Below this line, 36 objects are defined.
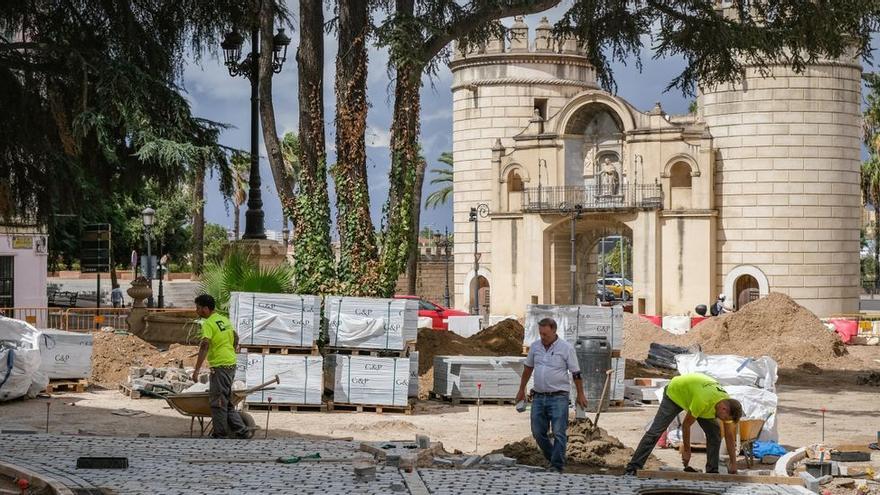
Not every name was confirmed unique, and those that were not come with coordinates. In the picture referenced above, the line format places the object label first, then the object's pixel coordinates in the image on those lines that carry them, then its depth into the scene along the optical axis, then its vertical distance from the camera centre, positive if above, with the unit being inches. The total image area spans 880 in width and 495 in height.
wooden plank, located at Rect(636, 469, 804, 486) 474.3 -69.9
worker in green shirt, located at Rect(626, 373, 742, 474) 496.4 -48.2
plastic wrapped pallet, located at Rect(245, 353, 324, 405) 760.3 -51.6
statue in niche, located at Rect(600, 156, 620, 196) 1915.6 +168.4
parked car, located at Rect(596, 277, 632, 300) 2970.0 +10.9
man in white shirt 502.9 -38.3
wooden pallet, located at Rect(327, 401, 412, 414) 772.6 -71.9
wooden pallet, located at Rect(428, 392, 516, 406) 826.8 -72.2
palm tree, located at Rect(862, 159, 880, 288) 2228.1 +195.5
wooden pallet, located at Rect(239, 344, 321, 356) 763.4 -36.1
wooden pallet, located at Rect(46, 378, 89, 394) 846.5 -64.4
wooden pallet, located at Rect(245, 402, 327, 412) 763.4 -70.6
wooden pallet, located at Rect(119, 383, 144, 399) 821.9 -67.0
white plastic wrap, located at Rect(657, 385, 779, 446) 609.0 -55.9
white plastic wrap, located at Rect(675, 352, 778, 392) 642.8 -40.1
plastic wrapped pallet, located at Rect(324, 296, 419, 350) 776.3 -19.8
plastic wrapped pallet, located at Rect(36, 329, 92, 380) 838.5 -43.0
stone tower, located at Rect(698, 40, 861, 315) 1771.7 +149.7
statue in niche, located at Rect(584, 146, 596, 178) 1948.8 +197.2
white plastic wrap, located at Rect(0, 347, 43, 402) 768.9 -50.1
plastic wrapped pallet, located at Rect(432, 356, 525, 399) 823.7 -56.1
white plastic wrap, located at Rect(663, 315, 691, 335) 1651.1 -44.7
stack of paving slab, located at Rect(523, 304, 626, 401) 886.4 -21.5
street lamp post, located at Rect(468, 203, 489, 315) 1872.5 +96.5
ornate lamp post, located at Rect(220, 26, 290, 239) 925.8 +147.4
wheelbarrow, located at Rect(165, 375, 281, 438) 593.0 -52.8
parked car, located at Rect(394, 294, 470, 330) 1443.0 -27.6
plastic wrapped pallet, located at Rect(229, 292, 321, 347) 762.8 -17.6
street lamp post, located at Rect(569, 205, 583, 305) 1776.6 +90.2
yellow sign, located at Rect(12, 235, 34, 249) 1480.1 +55.2
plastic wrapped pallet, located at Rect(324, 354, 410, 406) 769.6 -55.0
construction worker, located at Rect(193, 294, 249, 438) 575.5 -30.3
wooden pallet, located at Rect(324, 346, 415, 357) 780.6 -38.2
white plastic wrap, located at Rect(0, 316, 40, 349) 786.8 -27.3
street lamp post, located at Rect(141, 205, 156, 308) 1352.1 +73.8
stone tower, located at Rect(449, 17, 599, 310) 2092.8 +323.0
